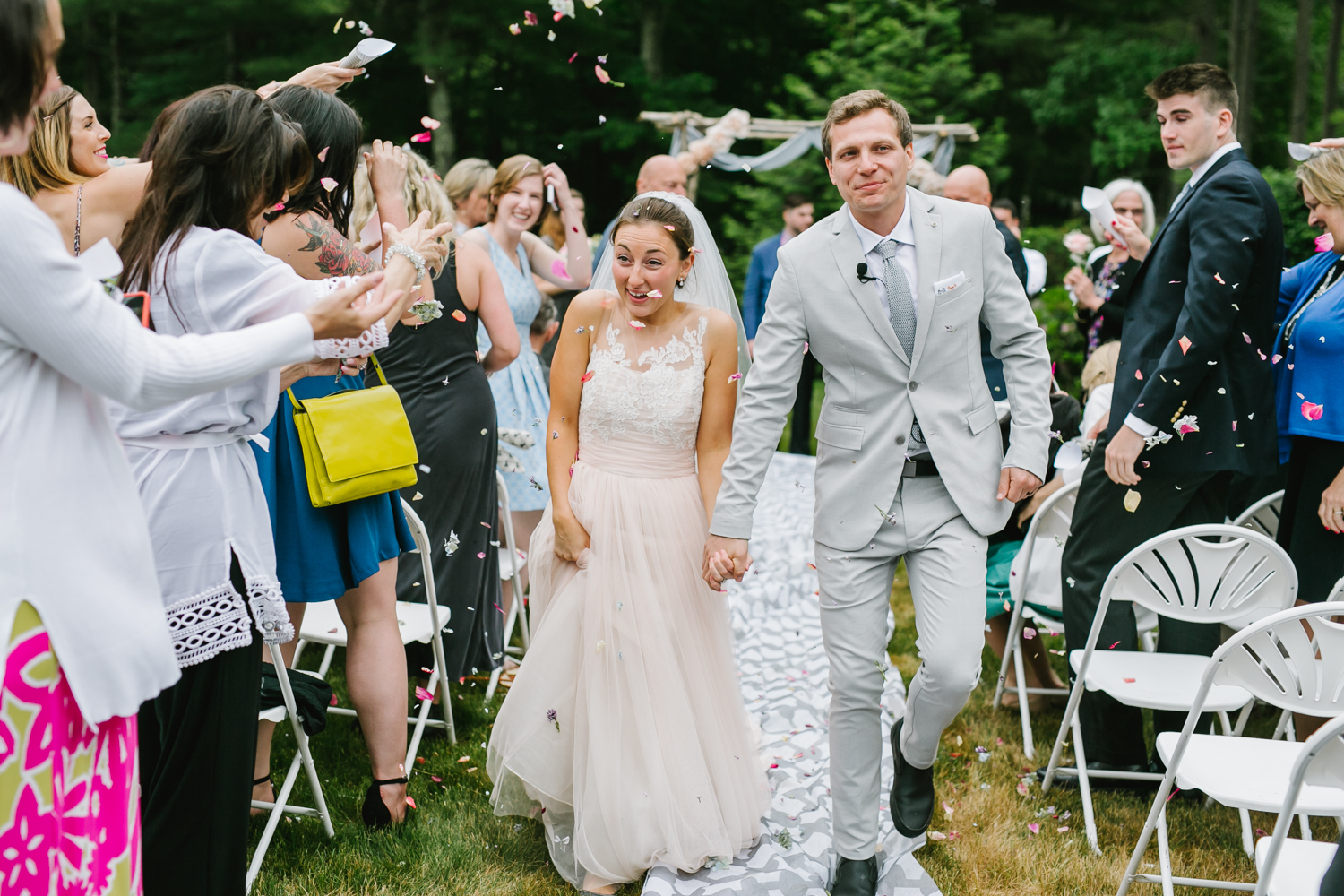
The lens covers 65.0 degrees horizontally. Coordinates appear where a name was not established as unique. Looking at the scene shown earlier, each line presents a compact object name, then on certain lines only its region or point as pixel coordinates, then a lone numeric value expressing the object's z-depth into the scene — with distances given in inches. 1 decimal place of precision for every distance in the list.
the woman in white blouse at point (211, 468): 87.6
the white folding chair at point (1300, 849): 81.4
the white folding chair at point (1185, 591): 125.0
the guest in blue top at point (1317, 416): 138.6
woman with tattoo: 115.0
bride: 120.5
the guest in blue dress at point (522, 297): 203.2
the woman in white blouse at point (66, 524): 63.0
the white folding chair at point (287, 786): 114.3
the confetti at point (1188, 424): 136.8
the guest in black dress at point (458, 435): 165.5
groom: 116.8
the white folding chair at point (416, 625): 139.6
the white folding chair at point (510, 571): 173.3
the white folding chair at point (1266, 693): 99.6
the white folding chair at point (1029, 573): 152.7
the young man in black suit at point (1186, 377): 134.0
